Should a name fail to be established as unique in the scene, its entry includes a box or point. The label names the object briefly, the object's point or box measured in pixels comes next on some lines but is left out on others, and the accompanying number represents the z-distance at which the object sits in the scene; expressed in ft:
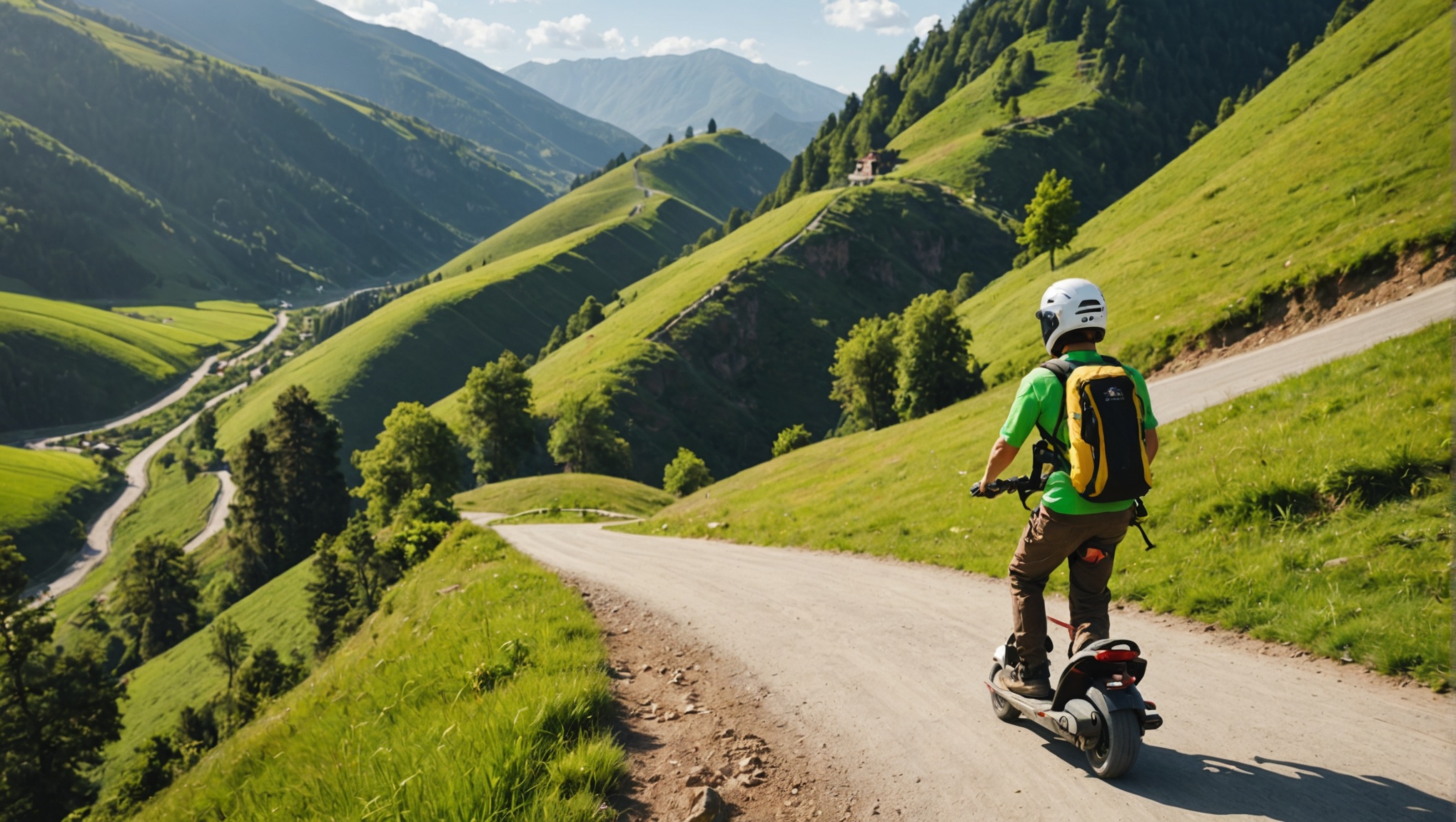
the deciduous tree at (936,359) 181.57
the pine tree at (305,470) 270.46
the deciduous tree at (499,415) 263.49
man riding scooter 18.45
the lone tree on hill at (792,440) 296.51
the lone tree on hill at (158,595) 282.97
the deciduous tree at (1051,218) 259.39
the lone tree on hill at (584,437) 277.23
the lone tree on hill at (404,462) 227.81
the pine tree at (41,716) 112.78
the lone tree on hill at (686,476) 269.44
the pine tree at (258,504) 278.26
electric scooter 18.01
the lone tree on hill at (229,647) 209.36
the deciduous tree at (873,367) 226.17
